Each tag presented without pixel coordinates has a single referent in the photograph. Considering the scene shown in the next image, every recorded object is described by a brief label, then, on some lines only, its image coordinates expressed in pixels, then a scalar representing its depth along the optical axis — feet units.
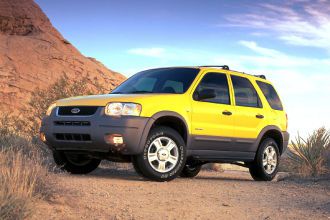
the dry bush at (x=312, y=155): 42.29
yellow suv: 29.86
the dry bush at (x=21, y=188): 17.30
